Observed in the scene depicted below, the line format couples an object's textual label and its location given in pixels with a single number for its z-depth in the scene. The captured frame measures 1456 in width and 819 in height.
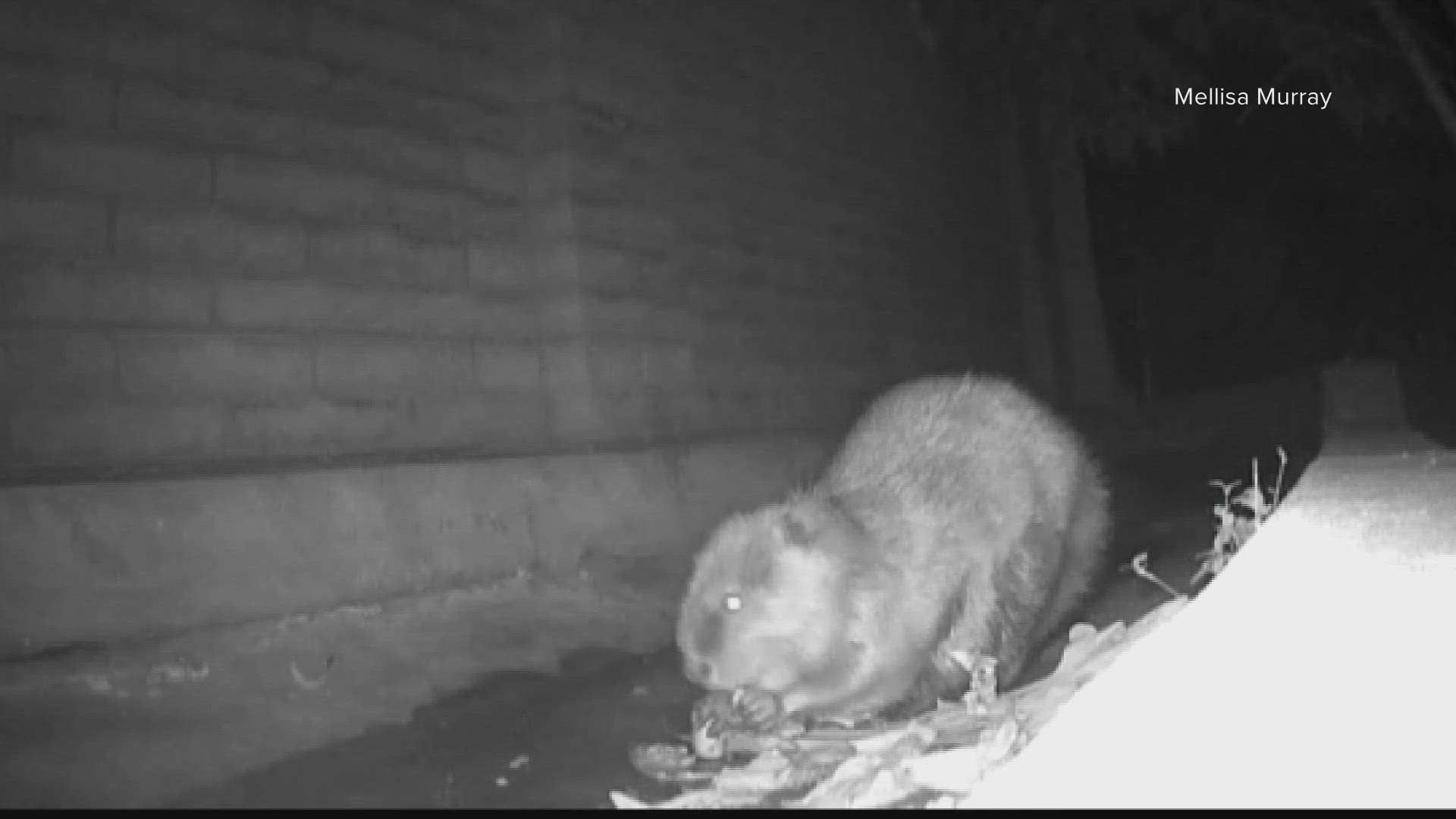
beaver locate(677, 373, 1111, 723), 2.66
